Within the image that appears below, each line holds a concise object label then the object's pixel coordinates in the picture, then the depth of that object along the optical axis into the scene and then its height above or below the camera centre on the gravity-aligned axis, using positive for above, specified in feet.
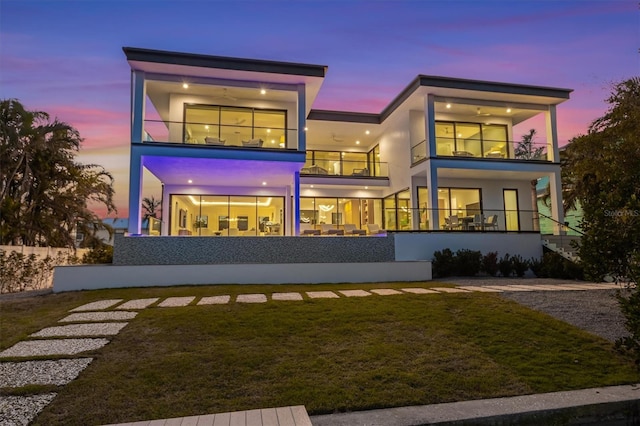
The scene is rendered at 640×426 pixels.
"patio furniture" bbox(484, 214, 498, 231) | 53.72 +2.15
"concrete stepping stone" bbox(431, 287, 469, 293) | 30.55 -4.28
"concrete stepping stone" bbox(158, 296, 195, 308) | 26.01 -4.28
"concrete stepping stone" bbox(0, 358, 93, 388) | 14.17 -5.07
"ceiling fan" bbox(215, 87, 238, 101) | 50.52 +19.87
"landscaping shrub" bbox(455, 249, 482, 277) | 45.52 -3.12
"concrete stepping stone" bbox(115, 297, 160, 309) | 26.07 -4.34
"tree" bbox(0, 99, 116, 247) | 44.91 +8.11
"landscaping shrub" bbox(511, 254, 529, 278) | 45.80 -3.45
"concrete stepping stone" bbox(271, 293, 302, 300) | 28.25 -4.25
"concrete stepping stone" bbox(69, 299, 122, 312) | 26.22 -4.47
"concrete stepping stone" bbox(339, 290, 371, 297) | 29.30 -4.26
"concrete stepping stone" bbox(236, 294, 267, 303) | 26.89 -4.23
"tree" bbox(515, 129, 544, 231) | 56.90 +13.62
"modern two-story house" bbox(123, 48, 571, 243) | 46.42 +12.60
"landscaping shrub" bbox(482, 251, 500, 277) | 46.09 -3.27
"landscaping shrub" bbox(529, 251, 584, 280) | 42.27 -3.56
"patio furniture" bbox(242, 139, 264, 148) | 48.04 +12.57
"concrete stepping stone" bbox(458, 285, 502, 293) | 30.34 -4.32
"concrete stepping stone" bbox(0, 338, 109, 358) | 17.17 -4.89
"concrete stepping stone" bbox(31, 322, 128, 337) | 19.97 -4.69
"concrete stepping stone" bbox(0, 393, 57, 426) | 11.57 -5.29
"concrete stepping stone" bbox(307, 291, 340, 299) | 28.43 -4.24
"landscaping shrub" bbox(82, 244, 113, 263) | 50.75 -1.60
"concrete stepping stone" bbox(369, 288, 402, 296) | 29.78 -4.28
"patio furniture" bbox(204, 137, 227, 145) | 47.21 +12.58
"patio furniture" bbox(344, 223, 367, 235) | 57.52 +1.33
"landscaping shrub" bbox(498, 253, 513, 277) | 45.78 -3.52
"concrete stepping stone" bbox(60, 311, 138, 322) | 23.00 -4.56
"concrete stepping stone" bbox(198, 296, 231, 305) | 26.33 -4.23
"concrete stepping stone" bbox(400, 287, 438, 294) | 30.44 -4.29
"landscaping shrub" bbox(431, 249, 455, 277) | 45.37 -3.15
